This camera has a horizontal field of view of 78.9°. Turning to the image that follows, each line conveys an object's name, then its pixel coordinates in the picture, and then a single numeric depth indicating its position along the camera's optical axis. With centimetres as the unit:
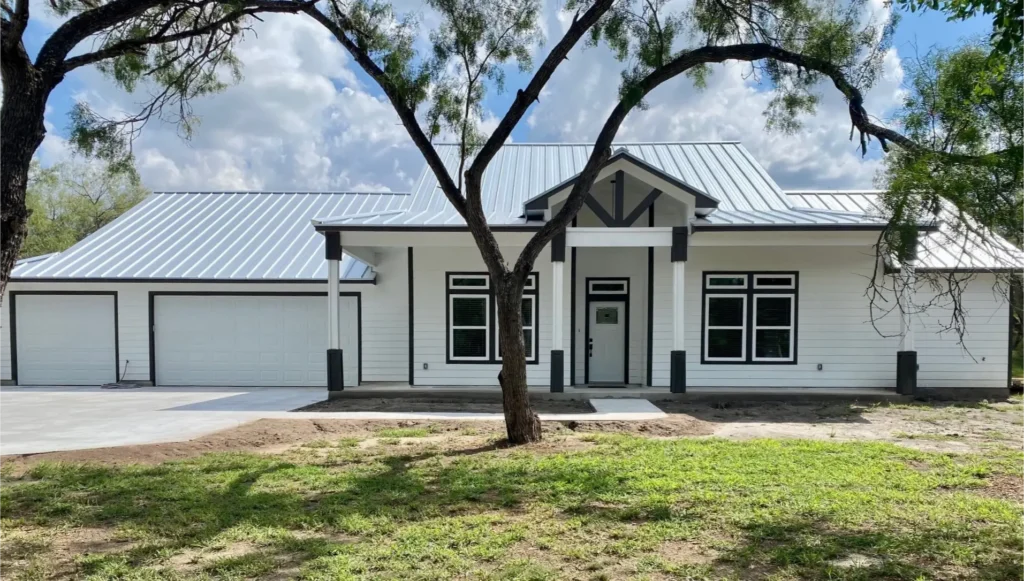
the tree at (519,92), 723
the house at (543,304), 1215
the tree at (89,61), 475
